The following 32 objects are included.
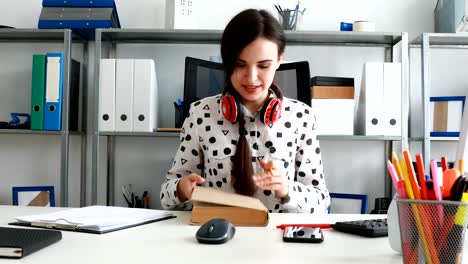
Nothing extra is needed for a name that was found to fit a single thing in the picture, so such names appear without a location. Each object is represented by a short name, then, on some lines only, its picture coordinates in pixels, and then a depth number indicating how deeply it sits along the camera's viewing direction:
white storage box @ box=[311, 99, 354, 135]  2.44
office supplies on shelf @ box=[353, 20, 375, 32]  2.50
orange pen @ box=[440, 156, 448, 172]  0.69
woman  1.50
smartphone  0.89
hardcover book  1.07
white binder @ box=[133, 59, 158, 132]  2.47
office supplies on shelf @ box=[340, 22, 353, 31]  2.56
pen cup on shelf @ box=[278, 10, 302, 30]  2.54
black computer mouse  0.86
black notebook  0.76
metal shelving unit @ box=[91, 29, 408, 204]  2.46
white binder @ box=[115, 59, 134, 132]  2.47
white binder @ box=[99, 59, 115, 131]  2.47
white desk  0.76
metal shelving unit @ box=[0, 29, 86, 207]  2.49
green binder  2.50
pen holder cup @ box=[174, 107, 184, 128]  2.51
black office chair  2.37
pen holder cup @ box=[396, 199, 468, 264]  0.64
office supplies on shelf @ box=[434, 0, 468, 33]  2.42
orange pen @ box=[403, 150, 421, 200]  0.67
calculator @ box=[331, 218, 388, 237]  0.96
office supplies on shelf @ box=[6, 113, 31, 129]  2.62
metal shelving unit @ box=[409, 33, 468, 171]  2.43
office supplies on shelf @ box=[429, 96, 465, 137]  2.47
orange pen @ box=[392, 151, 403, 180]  0.69
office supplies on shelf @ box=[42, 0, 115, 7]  2.57
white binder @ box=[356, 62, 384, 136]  2.41
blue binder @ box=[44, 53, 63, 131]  2.49
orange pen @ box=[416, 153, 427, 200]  0.66
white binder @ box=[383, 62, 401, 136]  2.41
